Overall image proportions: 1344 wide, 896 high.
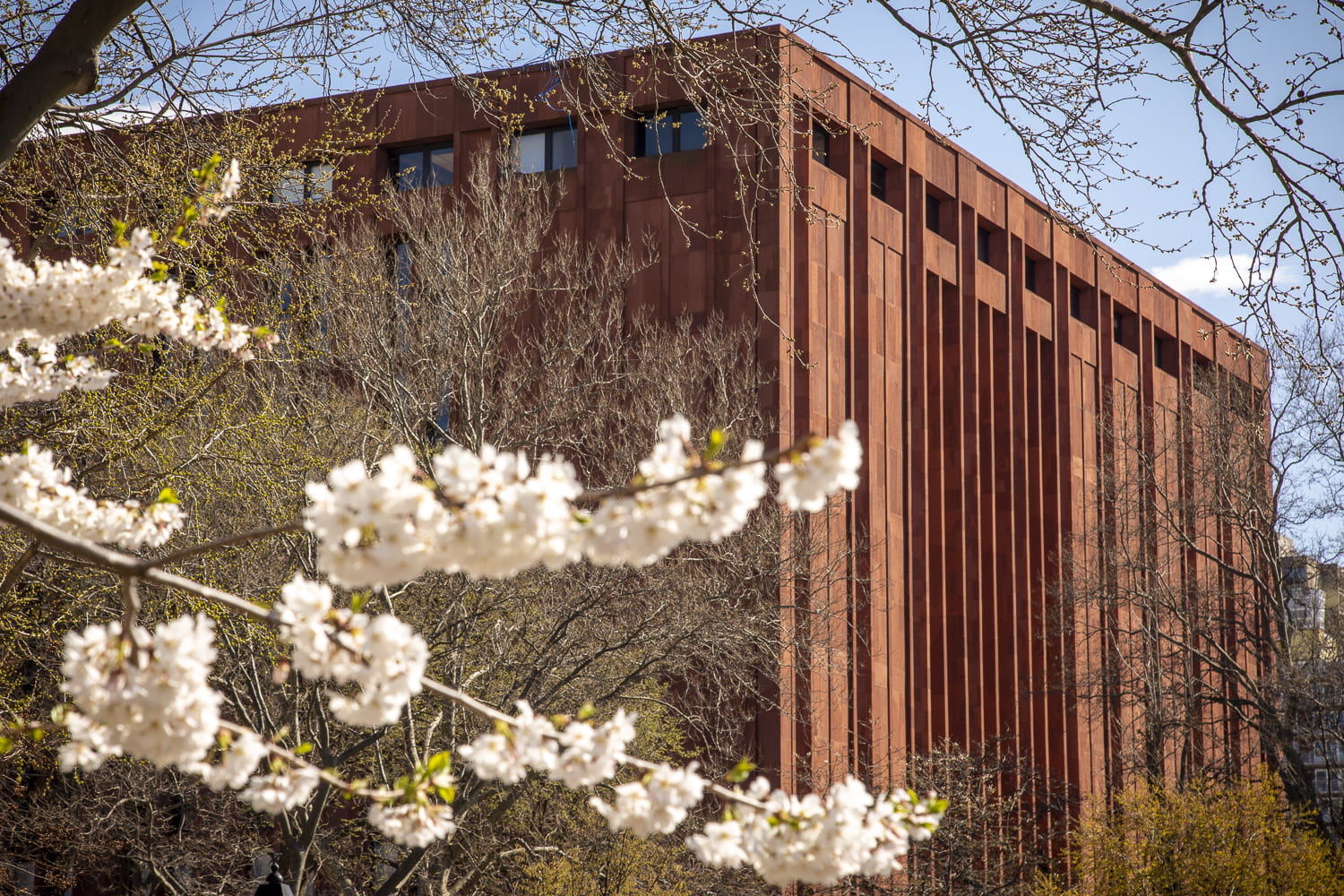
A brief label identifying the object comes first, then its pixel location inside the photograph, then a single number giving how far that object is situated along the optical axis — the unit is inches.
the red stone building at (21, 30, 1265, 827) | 2283.5
